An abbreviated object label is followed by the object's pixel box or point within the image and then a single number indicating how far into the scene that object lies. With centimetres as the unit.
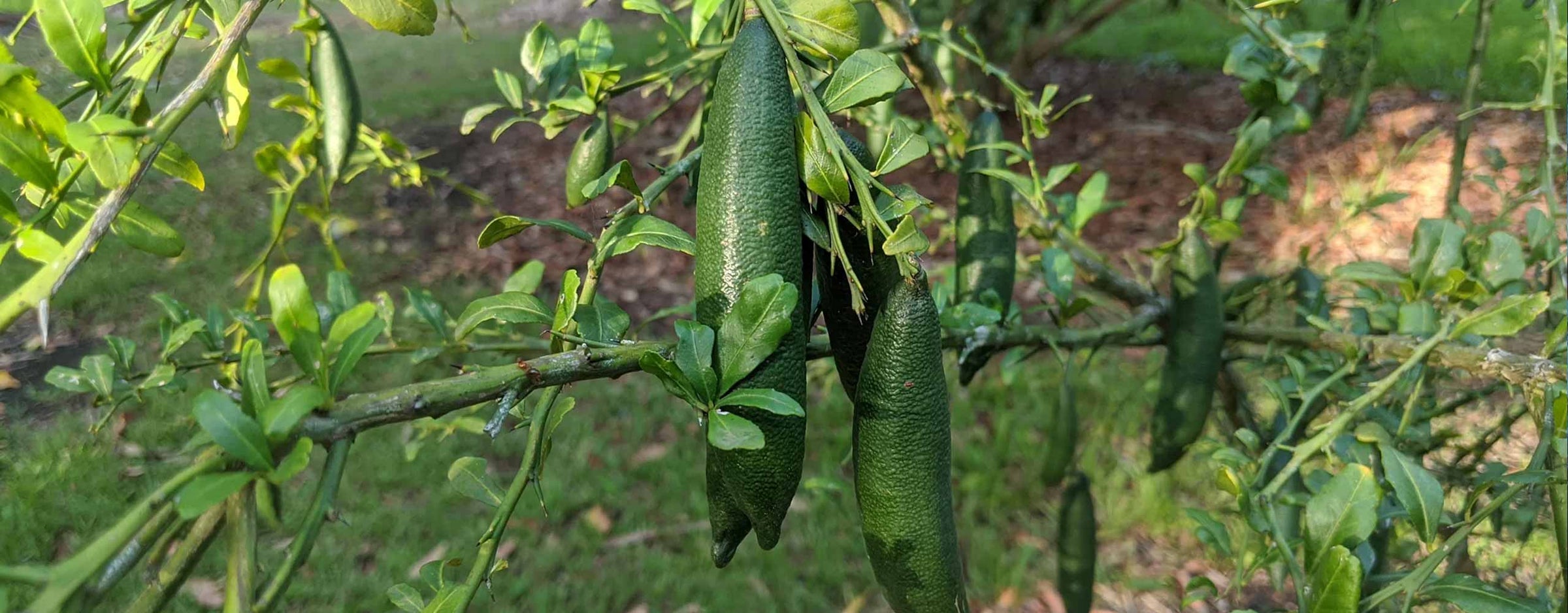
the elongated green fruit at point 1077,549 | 33
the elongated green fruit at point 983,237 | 25
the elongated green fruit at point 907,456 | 14
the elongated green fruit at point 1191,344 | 29
